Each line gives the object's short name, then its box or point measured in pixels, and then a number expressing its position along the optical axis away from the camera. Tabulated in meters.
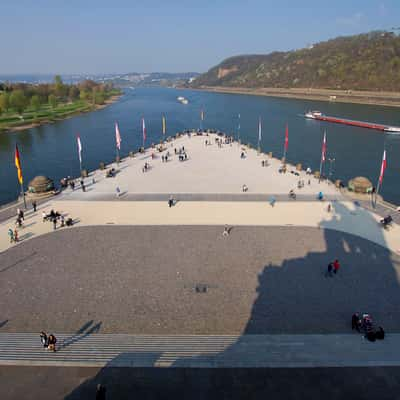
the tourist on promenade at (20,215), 22.92
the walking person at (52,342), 12.19
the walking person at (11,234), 20.23
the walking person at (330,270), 16.81
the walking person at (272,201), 26.65
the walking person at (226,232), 21.41
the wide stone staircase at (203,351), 11.77
